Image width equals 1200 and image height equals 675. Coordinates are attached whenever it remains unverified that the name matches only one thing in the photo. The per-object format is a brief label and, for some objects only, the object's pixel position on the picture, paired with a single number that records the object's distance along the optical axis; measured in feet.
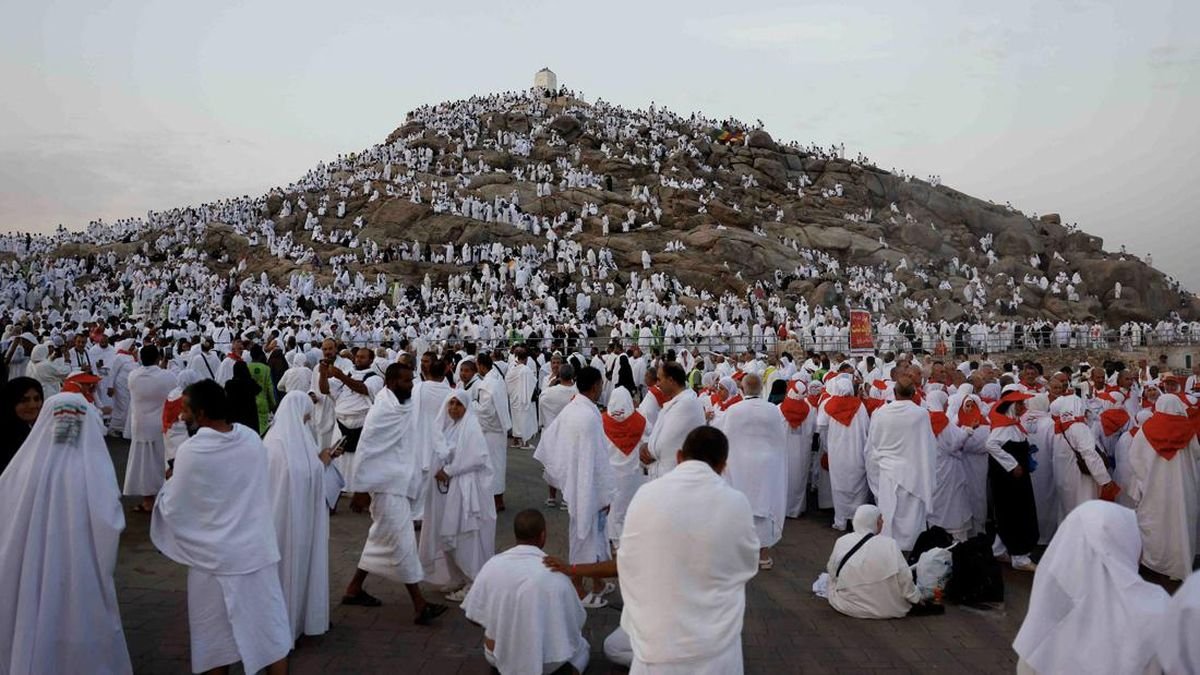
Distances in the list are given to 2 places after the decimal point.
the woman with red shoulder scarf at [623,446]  22.72
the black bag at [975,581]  20.49
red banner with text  52.26
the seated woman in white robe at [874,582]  19.48
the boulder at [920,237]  171.94
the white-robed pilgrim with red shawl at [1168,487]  22.49
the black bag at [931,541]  22.49
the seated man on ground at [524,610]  13.93
